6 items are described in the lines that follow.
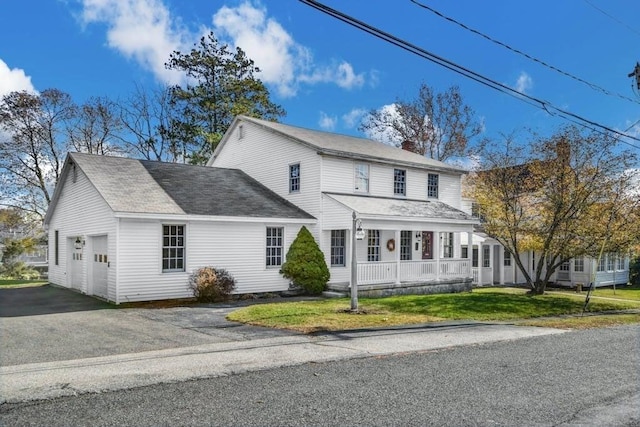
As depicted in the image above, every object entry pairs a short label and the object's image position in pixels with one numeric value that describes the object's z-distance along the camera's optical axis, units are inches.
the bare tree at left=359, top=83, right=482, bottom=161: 1625.2
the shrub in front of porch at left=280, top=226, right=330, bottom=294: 799.7
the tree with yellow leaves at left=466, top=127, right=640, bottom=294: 745.0
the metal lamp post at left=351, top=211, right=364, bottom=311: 586.2
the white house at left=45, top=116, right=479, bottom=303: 690.2
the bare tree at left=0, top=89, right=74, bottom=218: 1296.8
